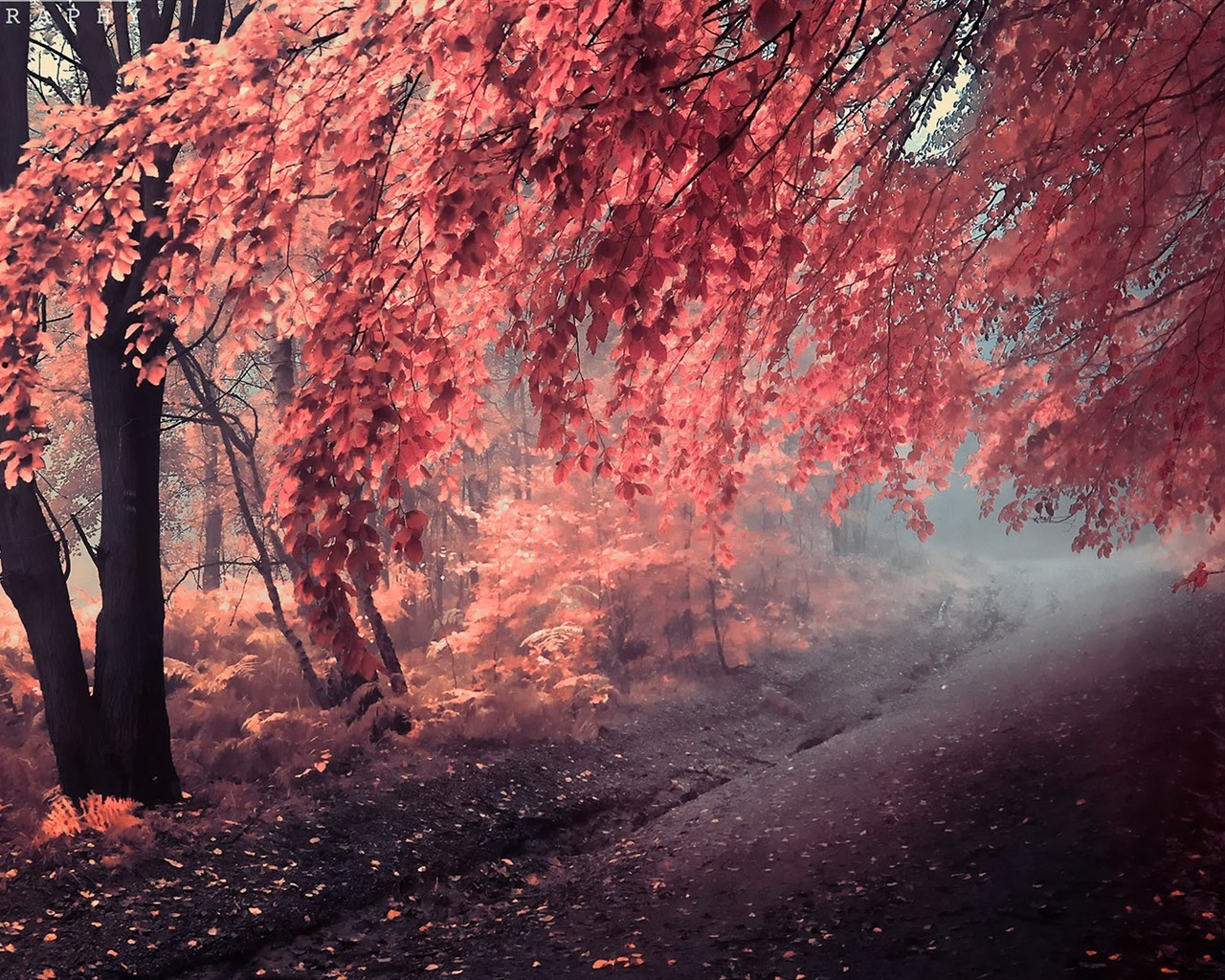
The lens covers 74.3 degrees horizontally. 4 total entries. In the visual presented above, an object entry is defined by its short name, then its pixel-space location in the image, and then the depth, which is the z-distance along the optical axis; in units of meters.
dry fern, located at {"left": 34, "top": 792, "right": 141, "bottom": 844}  6.56
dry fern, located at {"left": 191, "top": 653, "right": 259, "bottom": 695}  10.12
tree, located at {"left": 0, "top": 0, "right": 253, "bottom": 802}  7.38
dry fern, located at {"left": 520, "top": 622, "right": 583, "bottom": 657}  11.69
